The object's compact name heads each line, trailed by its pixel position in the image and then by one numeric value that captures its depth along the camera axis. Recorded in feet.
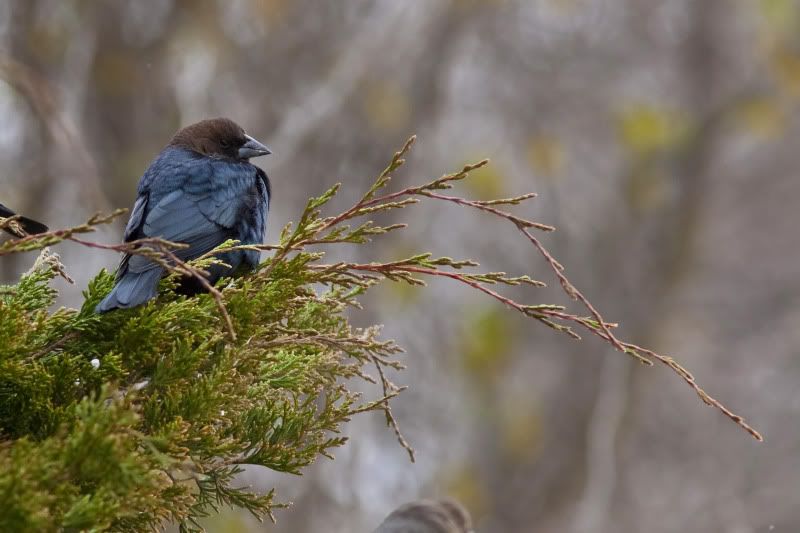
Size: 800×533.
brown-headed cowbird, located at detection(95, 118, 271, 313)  24.02
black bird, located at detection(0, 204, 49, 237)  20.35
